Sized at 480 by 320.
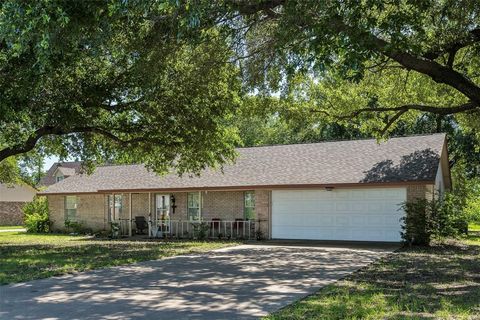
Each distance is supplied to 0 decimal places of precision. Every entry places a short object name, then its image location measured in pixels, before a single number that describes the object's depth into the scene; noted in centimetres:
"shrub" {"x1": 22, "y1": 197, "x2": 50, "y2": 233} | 3133
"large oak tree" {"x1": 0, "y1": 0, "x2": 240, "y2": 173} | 824
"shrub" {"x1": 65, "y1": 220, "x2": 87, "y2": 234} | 2878
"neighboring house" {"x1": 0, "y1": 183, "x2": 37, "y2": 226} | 4622
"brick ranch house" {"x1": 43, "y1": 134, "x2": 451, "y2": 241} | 2005
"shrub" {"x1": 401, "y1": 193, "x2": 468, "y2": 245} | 1828
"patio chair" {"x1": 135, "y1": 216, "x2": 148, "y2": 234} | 2561
